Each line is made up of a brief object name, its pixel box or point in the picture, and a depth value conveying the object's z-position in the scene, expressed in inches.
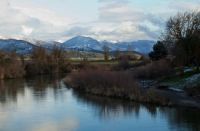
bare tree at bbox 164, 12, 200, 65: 1538.6
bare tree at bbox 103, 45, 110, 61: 3534.0
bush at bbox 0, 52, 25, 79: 2473.9
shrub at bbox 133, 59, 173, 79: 1713.4
